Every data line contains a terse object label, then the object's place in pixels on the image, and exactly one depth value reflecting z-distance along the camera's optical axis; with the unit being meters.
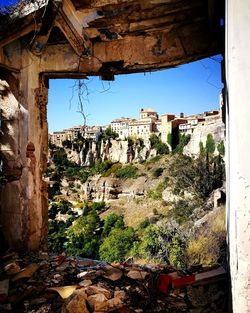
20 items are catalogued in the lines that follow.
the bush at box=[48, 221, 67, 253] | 26.12
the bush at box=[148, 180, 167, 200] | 41.25
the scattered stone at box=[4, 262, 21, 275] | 3.32
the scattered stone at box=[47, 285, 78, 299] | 2.86
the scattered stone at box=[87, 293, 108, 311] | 2.56
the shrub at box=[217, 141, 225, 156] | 37.77
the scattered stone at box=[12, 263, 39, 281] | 3.25
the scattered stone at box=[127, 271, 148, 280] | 3.19
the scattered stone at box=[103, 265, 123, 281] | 3.20
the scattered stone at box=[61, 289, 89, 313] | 2.47
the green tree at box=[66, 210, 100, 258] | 27.95
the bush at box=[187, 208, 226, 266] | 8.11
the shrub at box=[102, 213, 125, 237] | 35.16
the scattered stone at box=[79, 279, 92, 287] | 3.05
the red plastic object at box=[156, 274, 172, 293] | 2.95
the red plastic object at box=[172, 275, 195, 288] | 2.95
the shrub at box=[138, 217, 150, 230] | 32.66
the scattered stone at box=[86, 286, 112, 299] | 2.74
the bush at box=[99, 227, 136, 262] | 25.66
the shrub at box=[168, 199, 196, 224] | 24.92
